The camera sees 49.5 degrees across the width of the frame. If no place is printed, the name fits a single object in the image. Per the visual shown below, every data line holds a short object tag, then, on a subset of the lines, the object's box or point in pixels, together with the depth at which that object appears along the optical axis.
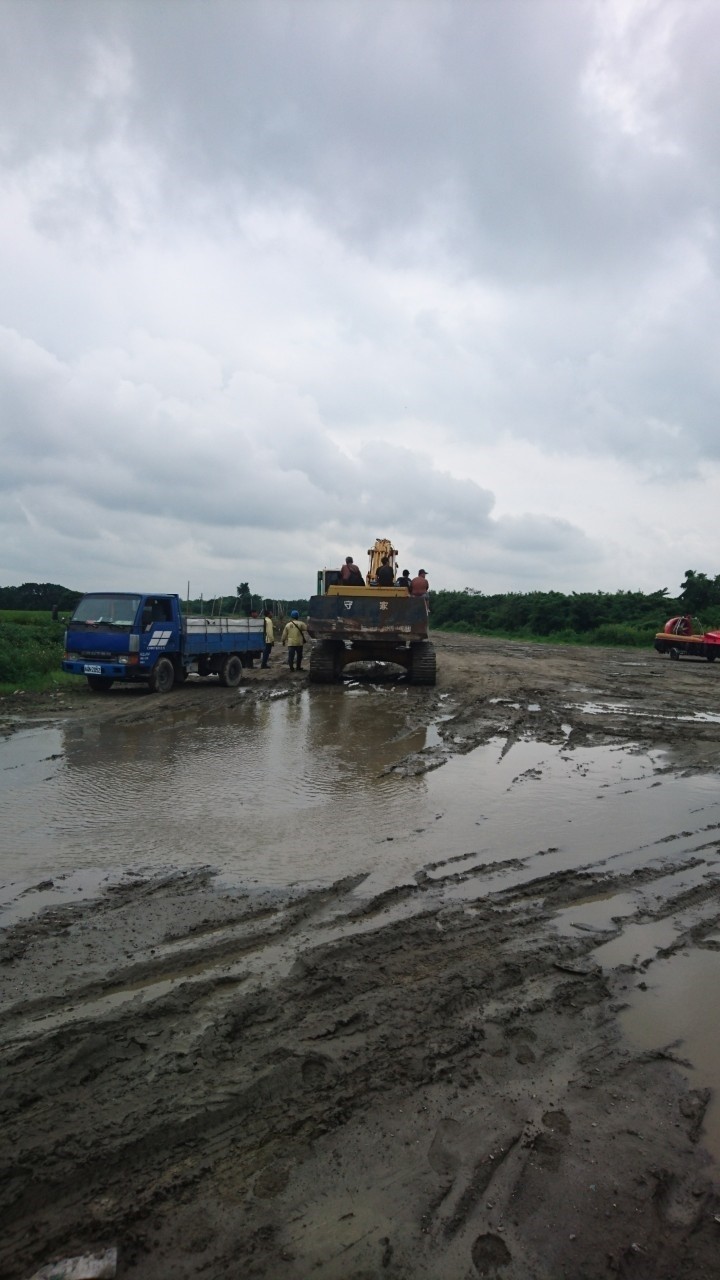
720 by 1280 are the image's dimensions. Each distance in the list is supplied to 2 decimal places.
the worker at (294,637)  19.39
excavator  15.73
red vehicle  26.67
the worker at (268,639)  20.19
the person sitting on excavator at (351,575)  17.47
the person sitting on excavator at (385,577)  18.75
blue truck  14.47
